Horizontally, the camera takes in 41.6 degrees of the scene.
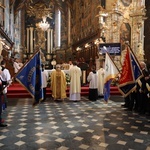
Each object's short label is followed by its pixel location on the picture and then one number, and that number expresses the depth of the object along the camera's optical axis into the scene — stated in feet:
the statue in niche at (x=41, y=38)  111.79
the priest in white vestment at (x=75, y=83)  33.42
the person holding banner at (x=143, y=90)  23.76
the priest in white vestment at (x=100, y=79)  37.88
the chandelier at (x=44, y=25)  102.27
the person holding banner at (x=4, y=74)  26.30
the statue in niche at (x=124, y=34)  57.66
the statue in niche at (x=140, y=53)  56.85
